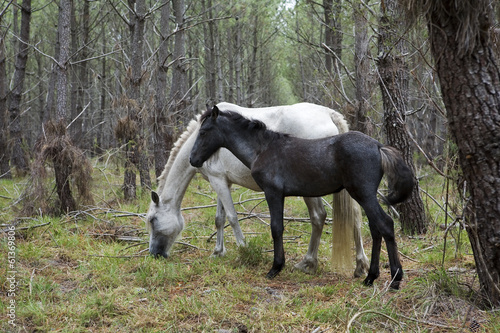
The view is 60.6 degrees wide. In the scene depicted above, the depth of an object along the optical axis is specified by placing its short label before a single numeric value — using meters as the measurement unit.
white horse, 4.88
